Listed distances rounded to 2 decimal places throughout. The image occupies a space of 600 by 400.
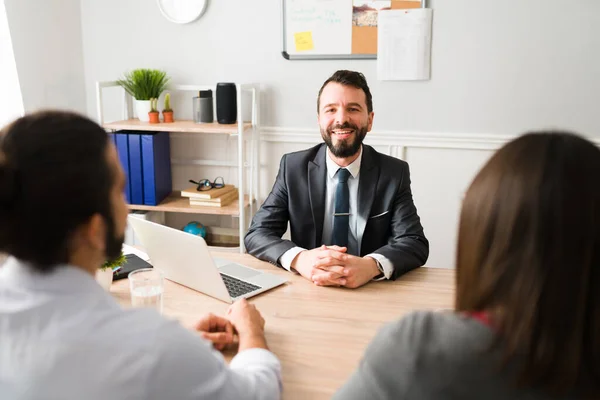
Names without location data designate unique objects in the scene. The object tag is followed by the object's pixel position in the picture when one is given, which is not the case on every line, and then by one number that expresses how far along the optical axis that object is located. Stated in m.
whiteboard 3.13
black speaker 3.16
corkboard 3.13
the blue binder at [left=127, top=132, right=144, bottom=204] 3.18
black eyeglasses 3.34
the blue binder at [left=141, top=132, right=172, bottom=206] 3.19
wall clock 3.30
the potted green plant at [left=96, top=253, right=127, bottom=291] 1.47
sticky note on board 3.21
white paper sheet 3.06
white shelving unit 3.09
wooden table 1.17
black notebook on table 1.67
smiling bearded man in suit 2.03
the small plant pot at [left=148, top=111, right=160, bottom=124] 3.24
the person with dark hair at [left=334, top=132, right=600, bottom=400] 0.70
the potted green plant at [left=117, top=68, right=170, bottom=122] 3.23
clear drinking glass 1.39
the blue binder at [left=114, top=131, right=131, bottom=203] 3.18
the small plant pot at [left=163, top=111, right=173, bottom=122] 3.27
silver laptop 1.46
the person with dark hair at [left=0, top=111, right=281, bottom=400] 0.79
